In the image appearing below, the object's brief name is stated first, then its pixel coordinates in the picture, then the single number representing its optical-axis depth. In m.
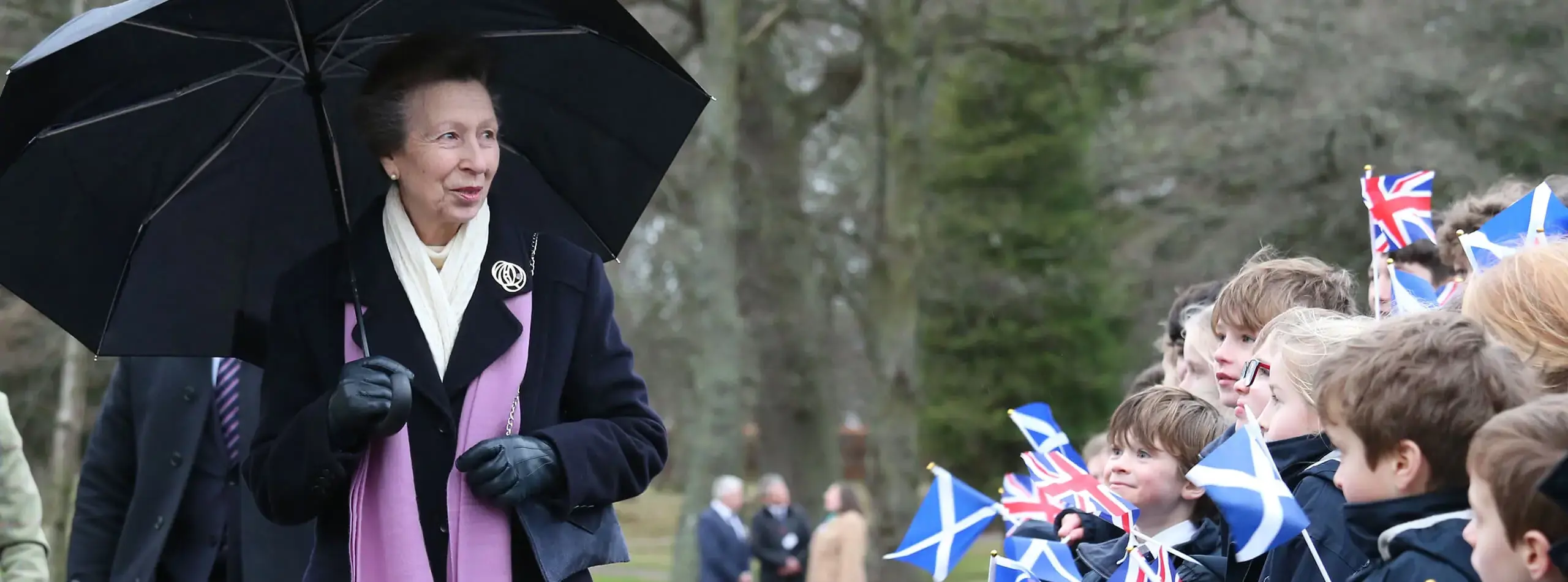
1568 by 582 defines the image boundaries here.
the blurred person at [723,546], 17.00
